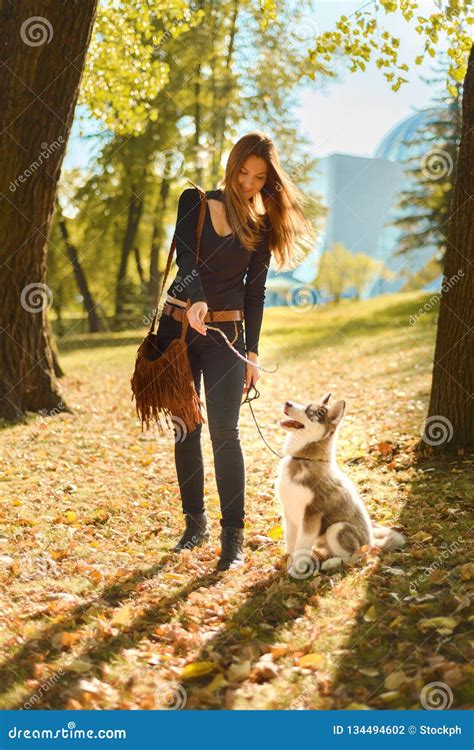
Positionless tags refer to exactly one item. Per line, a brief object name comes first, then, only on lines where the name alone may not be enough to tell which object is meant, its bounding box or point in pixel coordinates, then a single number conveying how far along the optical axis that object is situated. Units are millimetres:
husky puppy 4473
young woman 4453
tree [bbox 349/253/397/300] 49031
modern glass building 57438
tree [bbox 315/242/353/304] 44469
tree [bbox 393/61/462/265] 24312
